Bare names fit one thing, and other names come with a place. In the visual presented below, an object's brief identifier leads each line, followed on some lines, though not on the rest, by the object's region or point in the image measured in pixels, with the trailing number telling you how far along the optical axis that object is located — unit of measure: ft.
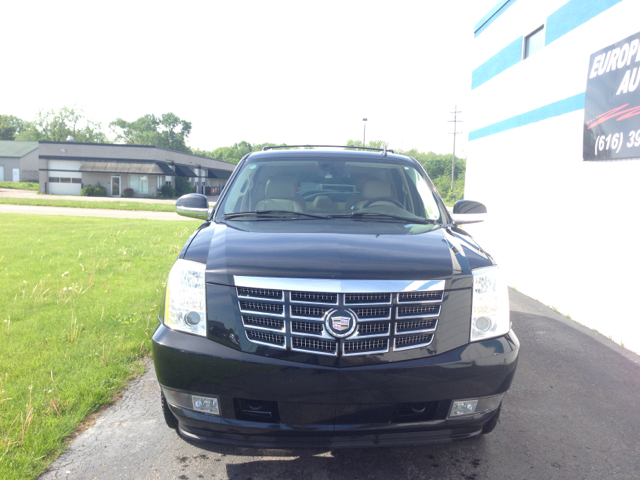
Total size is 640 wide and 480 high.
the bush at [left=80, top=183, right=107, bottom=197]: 161.68
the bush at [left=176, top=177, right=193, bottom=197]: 183.98
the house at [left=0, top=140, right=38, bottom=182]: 240.53
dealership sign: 18.68
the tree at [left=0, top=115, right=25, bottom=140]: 364.17
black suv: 7.87
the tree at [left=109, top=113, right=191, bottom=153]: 383.24
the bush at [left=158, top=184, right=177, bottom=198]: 171.83
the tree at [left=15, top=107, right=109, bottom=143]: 320.09
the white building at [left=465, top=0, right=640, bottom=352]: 19.10
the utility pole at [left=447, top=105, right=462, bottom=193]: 204.95
